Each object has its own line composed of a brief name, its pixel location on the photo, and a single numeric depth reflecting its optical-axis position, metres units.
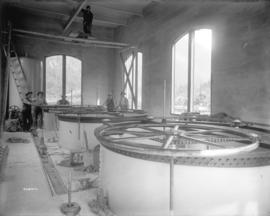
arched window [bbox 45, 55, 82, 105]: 11.18
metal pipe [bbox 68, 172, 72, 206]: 2.08
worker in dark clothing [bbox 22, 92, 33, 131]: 7.42
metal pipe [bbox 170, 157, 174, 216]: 1.59
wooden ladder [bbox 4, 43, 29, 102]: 7.97
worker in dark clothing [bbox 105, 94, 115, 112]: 8.22
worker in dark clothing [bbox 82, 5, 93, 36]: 8.21
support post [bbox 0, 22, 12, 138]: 4.79
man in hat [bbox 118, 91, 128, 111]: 8.22
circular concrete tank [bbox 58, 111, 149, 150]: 4.85
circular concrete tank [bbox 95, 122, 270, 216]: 1.77
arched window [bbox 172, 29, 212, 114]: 6.11
